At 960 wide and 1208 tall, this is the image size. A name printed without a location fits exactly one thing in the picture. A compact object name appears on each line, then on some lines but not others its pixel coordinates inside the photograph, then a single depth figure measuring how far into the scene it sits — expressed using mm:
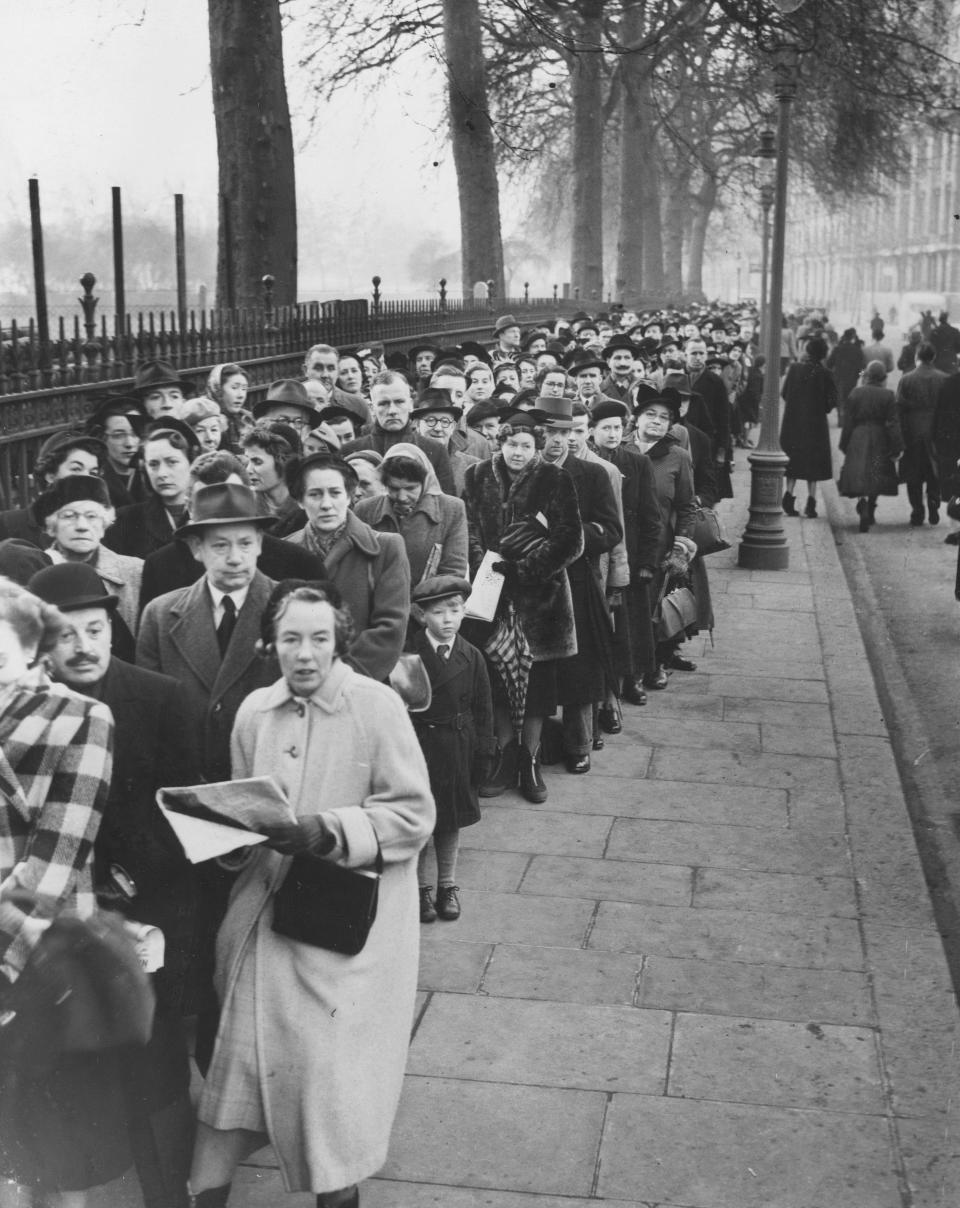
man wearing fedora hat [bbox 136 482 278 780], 4746
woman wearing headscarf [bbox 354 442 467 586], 6750
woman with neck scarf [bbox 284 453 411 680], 5723
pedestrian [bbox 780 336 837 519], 16703
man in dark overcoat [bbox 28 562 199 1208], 3842
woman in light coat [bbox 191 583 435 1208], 3932
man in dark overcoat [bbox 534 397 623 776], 8172
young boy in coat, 6328
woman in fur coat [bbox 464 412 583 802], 7641
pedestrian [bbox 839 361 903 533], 16234
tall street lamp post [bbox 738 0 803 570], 14078
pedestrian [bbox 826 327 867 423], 26688
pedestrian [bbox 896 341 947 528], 17094
